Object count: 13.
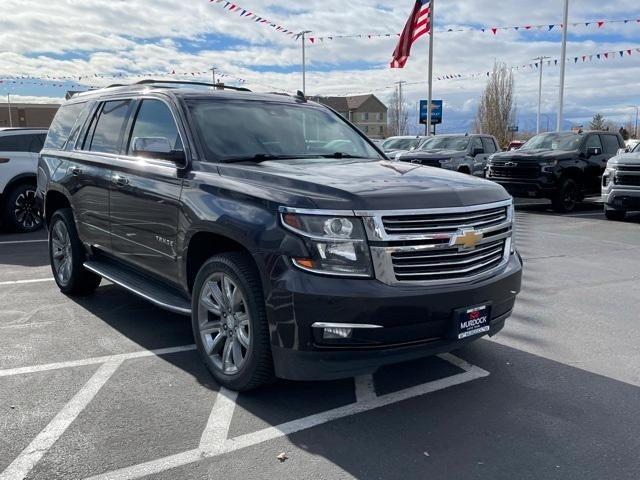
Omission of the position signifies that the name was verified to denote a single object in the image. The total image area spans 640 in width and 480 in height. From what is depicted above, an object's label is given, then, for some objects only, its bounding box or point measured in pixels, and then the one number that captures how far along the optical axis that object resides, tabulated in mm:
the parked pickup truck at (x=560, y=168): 14008
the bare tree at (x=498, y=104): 54531
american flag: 22688
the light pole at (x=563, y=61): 25422
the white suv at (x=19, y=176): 10461
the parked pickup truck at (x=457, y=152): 16203
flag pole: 24697
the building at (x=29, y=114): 89438
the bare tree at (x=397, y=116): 74138
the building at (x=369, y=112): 110144
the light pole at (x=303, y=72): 41594
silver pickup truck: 11587
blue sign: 27344
